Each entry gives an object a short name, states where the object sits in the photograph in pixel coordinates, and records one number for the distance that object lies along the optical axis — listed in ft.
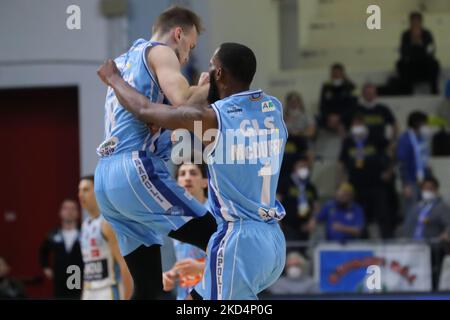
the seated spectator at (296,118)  45.29
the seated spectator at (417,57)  47.47
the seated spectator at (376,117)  44.29
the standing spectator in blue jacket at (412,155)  44.42
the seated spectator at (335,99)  45.91
